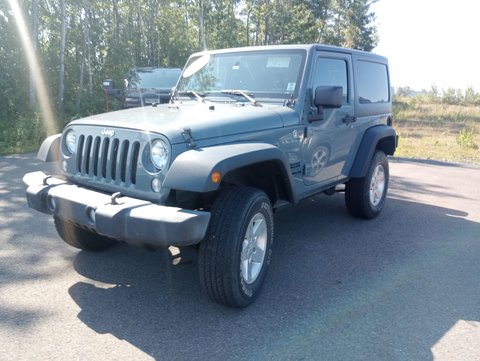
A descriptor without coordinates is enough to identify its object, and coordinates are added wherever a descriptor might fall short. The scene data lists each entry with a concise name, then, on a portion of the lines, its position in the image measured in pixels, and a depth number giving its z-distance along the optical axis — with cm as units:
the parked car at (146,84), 1138
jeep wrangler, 278
